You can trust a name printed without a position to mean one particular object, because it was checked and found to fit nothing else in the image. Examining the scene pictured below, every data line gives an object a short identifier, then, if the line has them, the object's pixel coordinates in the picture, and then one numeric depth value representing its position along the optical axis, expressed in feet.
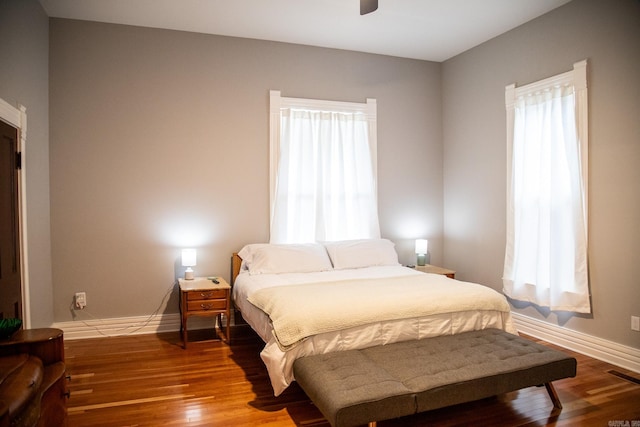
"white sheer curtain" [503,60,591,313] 11.71
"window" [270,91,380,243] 15.02
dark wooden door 9.21
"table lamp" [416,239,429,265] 16.19
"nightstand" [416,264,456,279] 15.35
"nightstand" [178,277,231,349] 12.38
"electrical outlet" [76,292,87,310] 13.21
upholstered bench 6.82
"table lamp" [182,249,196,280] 13.46
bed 8.68
